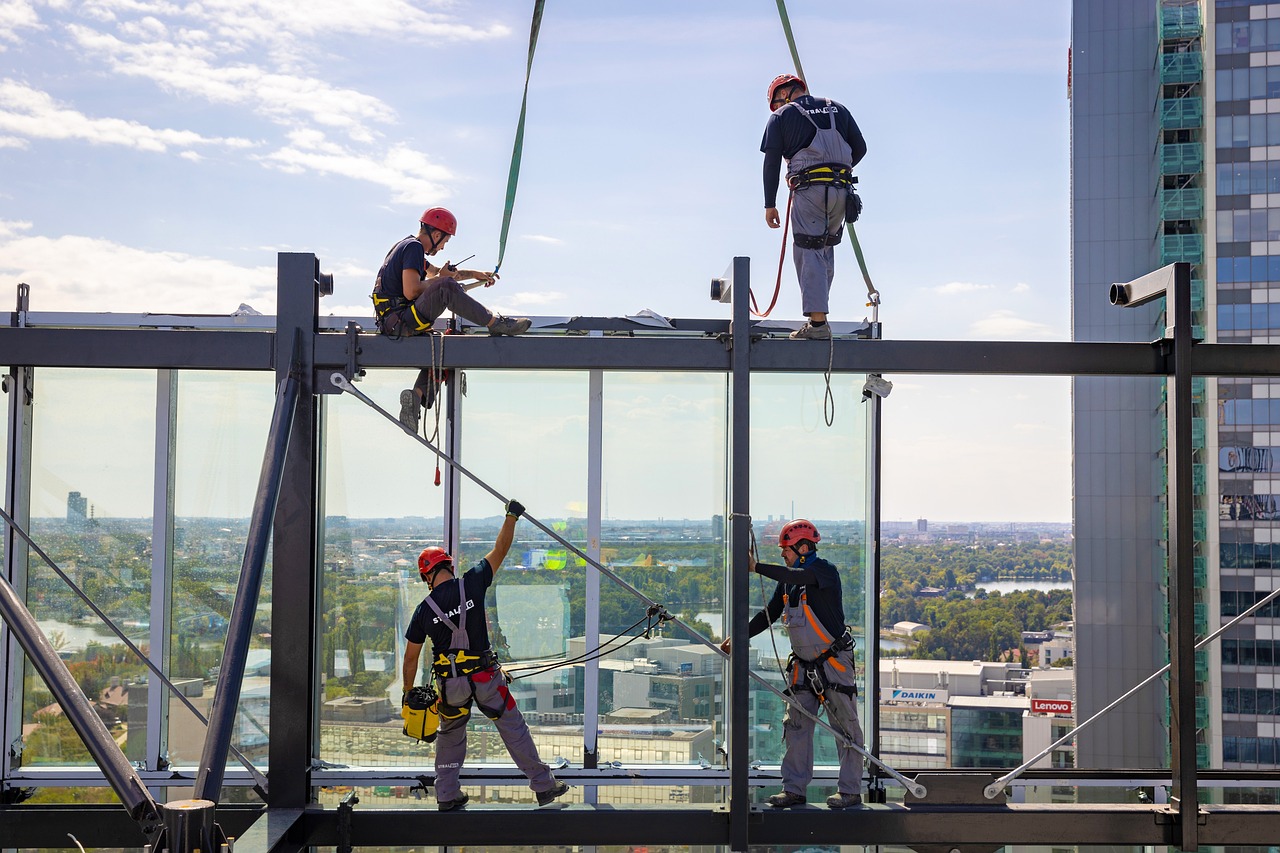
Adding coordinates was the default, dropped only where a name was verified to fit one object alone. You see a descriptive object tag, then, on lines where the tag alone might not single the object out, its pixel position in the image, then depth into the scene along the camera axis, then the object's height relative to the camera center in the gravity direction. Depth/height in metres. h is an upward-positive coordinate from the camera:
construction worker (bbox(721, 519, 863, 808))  6.66 -1.18
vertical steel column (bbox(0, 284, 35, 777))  7.29 -0.27
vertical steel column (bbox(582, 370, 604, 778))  7.56 -0.43
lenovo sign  61.28 -13.02
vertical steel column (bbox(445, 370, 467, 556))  7.58 +0.12
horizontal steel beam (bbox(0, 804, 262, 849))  6.19 -2.12
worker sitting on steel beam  6.38 +1.18
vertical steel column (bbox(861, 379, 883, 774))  7.35 -0.61
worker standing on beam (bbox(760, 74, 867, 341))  6.70 +2.07
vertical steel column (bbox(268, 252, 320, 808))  5.86 -0.46
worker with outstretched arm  6.60 -1.18
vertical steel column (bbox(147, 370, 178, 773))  7.43 -0.56
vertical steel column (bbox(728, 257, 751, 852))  5.80 -0.70
